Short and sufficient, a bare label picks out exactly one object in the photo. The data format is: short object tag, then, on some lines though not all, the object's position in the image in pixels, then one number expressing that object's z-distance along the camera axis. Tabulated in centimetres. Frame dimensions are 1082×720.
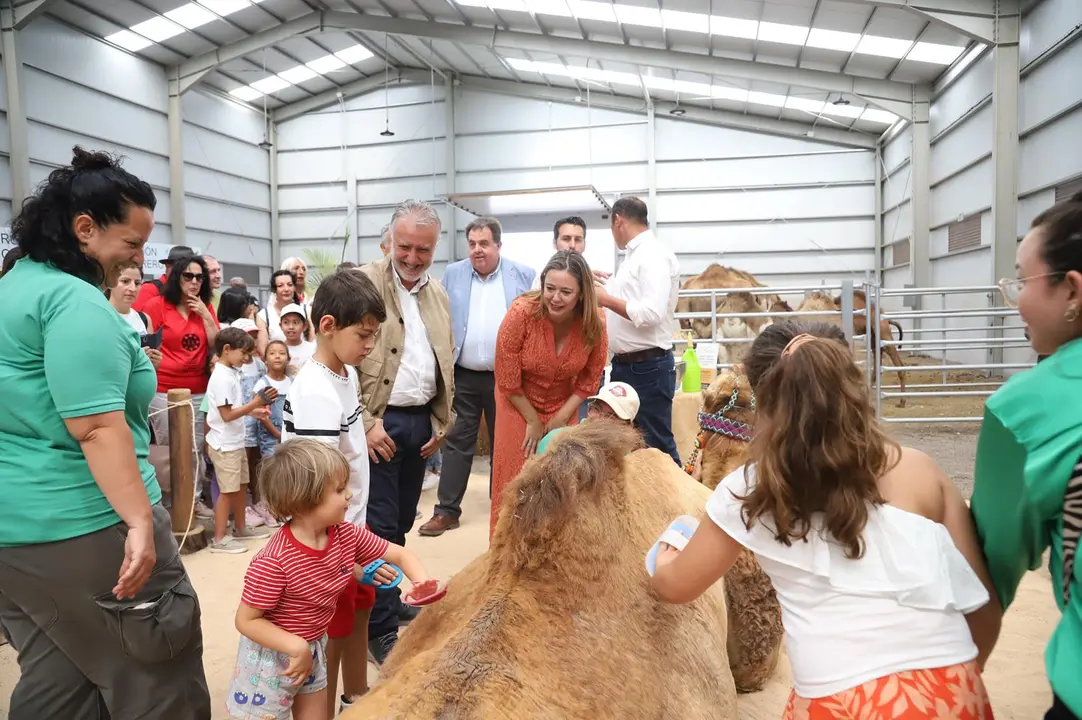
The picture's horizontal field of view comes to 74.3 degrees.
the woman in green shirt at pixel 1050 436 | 107
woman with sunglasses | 505
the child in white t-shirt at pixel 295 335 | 595
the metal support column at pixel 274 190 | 2139
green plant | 1490
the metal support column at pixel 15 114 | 1259
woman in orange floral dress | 326
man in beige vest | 297
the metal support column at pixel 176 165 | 1734
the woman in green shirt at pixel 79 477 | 167
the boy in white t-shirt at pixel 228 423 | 499
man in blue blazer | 445
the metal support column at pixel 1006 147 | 1088
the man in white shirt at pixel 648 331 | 410
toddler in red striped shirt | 181
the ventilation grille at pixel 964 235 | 1301
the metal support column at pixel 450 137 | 2020
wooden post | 470
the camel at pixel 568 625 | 119
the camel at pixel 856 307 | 1028
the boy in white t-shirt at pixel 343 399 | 226
